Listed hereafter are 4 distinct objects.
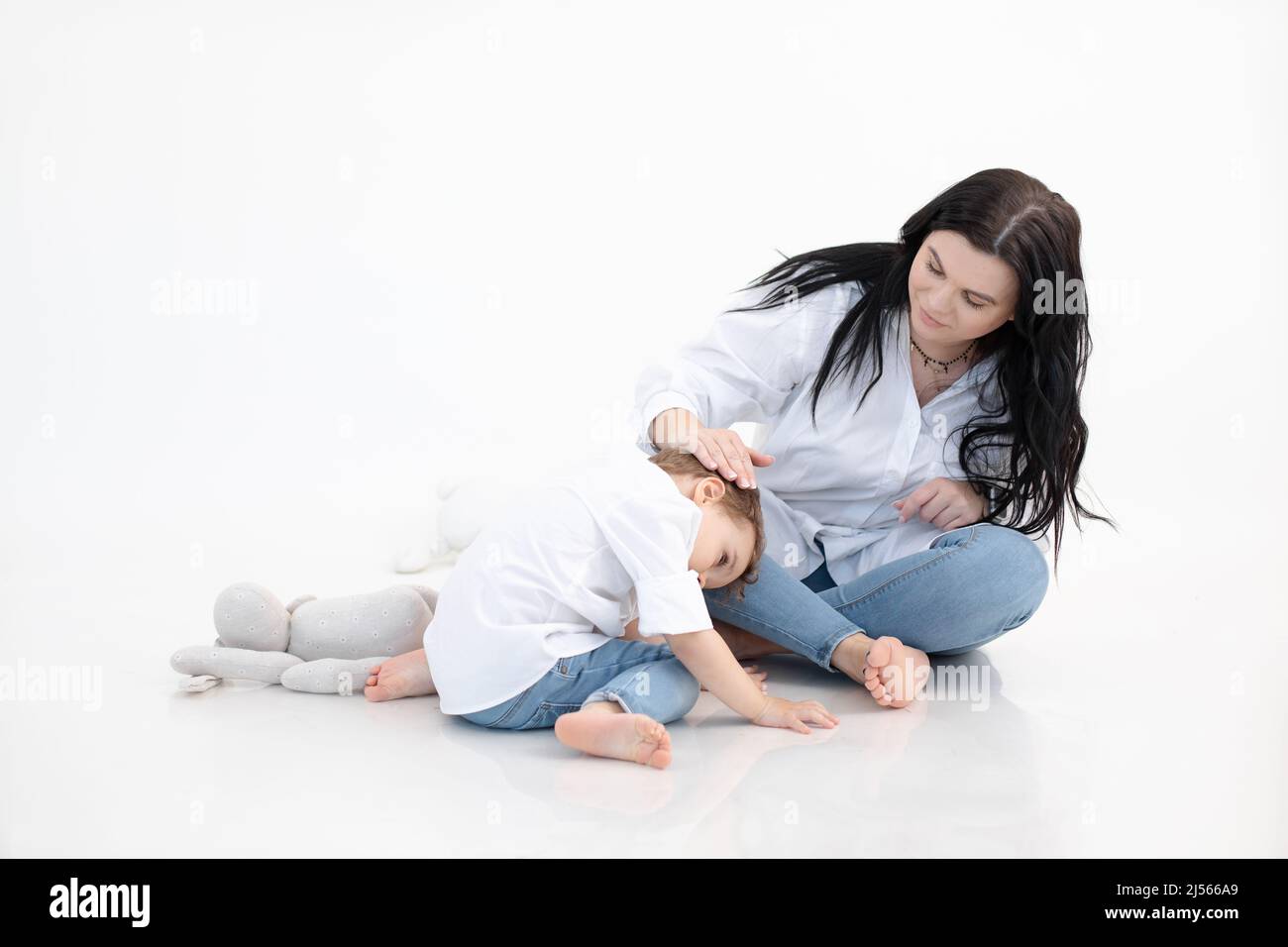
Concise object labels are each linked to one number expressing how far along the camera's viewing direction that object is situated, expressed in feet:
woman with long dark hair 6.07
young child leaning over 5.35
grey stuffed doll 6.05
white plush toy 8.66
